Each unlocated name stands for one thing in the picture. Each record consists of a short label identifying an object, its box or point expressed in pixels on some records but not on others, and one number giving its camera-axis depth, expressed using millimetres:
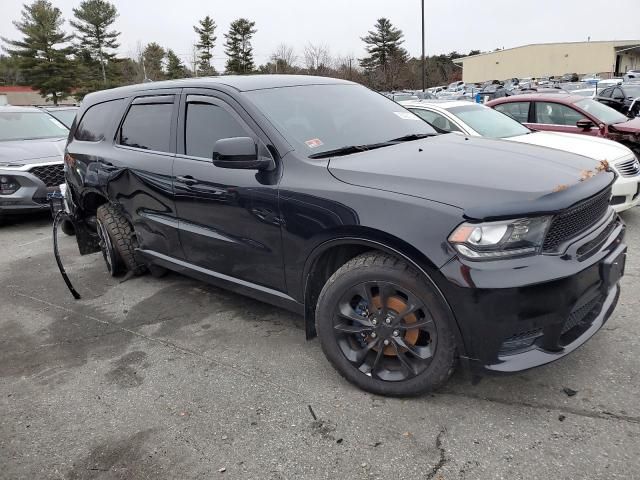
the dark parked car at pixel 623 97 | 12520
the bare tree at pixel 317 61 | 46156
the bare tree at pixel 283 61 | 48250
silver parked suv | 7293
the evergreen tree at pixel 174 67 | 61112
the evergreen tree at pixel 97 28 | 51406
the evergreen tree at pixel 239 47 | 59844
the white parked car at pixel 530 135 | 5605
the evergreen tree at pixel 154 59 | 57969
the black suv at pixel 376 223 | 2326
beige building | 72375
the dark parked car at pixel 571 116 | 7609
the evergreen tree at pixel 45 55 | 45750
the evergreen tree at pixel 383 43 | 70062
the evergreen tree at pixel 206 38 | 63719
